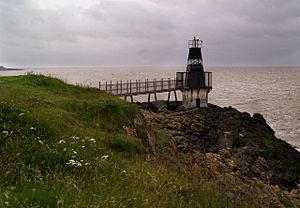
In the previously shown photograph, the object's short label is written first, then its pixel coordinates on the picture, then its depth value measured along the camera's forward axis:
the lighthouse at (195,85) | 45.25
